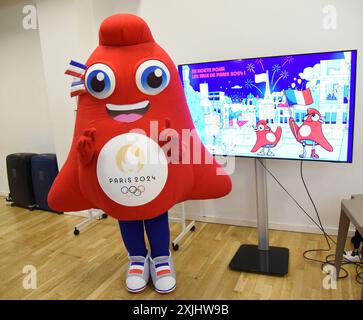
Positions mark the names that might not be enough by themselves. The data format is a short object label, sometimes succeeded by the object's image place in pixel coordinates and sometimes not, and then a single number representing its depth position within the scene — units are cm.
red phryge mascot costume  144
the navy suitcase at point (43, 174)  308
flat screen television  166
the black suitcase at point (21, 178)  325
